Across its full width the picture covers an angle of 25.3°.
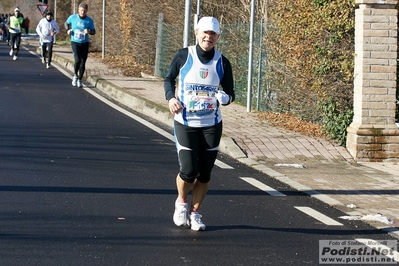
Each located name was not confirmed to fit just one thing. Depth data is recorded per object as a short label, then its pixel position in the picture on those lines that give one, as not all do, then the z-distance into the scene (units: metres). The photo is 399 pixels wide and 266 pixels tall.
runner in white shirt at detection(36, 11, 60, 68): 25.02
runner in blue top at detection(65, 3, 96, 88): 19.59
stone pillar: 11.48
